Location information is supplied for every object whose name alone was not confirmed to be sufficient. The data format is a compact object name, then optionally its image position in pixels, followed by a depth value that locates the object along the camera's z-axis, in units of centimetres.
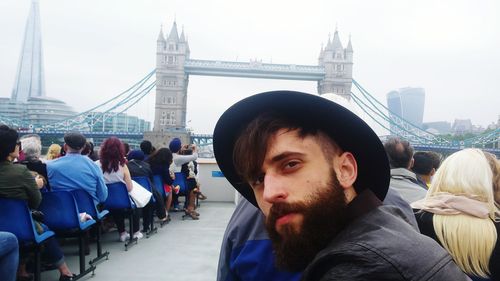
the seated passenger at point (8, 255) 232
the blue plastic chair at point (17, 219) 256
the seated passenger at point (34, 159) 325
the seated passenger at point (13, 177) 262
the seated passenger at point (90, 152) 496
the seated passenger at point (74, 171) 354
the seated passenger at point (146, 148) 589
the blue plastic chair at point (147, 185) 475
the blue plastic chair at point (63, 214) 304
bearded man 58
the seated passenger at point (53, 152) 501
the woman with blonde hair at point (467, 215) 168
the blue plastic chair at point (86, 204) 338
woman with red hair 424
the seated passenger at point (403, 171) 259
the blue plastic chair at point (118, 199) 411
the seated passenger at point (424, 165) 350
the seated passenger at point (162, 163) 539
